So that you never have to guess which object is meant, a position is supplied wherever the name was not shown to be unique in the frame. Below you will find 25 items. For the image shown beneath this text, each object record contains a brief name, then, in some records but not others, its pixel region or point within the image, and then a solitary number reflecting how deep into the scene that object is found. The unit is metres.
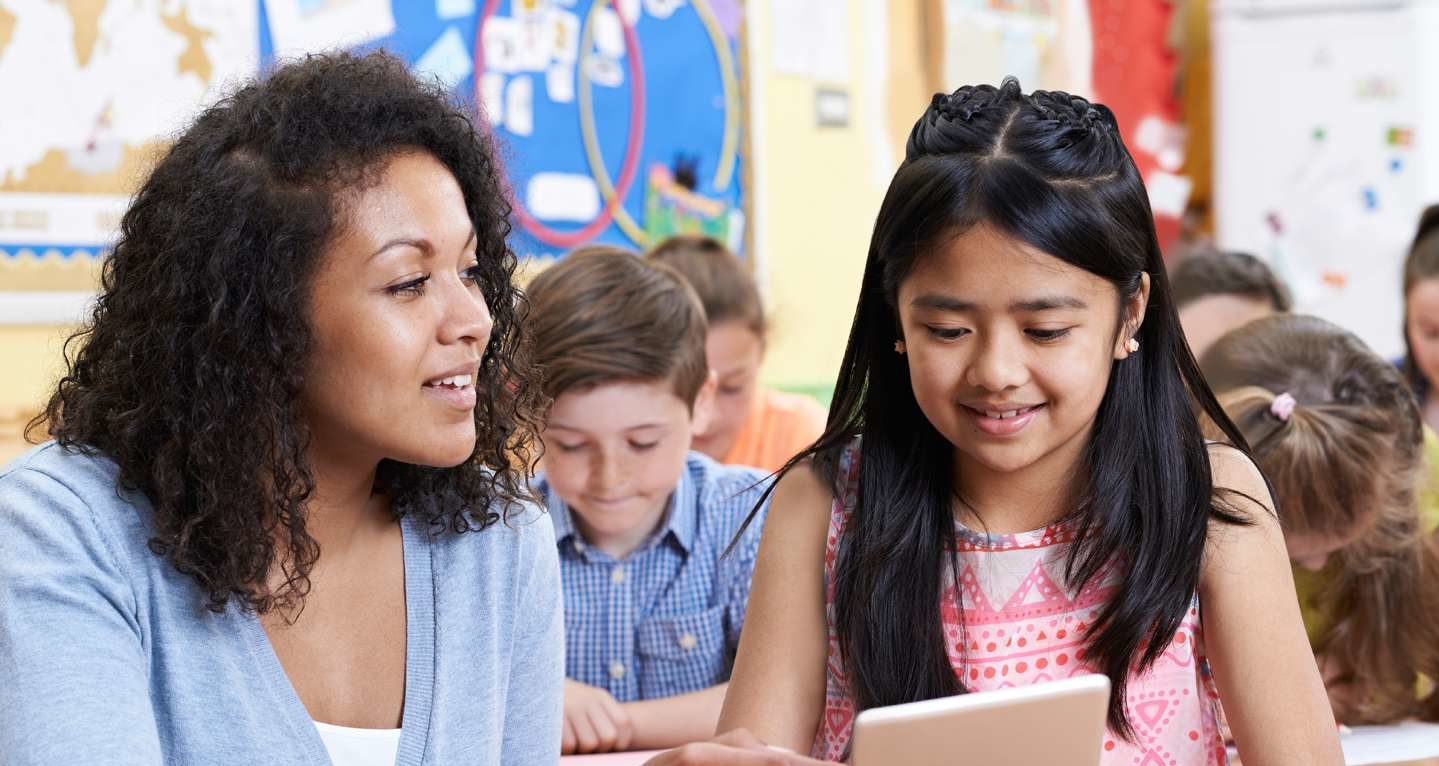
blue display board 3.30
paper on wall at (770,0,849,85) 3.96
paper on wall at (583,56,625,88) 3.54
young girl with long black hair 1.18
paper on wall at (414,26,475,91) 3.21
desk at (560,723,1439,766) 1.51
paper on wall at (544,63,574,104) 3.45
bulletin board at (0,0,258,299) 2.54
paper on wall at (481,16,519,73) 3.32
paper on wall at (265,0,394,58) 2.89
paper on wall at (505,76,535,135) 3.37
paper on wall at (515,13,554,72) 3.40
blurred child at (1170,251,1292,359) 2.83
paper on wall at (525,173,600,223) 3.44
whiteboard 4.82
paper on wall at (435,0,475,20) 3.24
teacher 1.05
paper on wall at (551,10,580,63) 3.47
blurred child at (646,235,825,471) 2.58
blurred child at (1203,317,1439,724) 1.72
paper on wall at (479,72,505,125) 3.31
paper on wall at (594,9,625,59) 3.56
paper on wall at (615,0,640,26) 3.62
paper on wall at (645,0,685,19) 3.67
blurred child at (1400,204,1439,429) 2.61
